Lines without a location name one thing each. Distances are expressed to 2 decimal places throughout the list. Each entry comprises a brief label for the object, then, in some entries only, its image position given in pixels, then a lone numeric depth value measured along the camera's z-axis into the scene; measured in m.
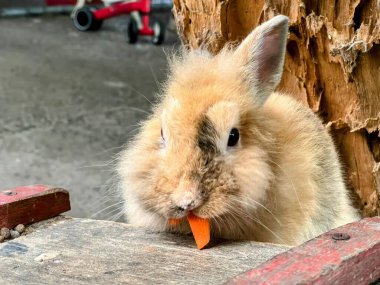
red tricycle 2.42
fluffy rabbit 0.35
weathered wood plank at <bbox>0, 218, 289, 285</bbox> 0.32
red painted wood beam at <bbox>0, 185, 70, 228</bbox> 0.41
